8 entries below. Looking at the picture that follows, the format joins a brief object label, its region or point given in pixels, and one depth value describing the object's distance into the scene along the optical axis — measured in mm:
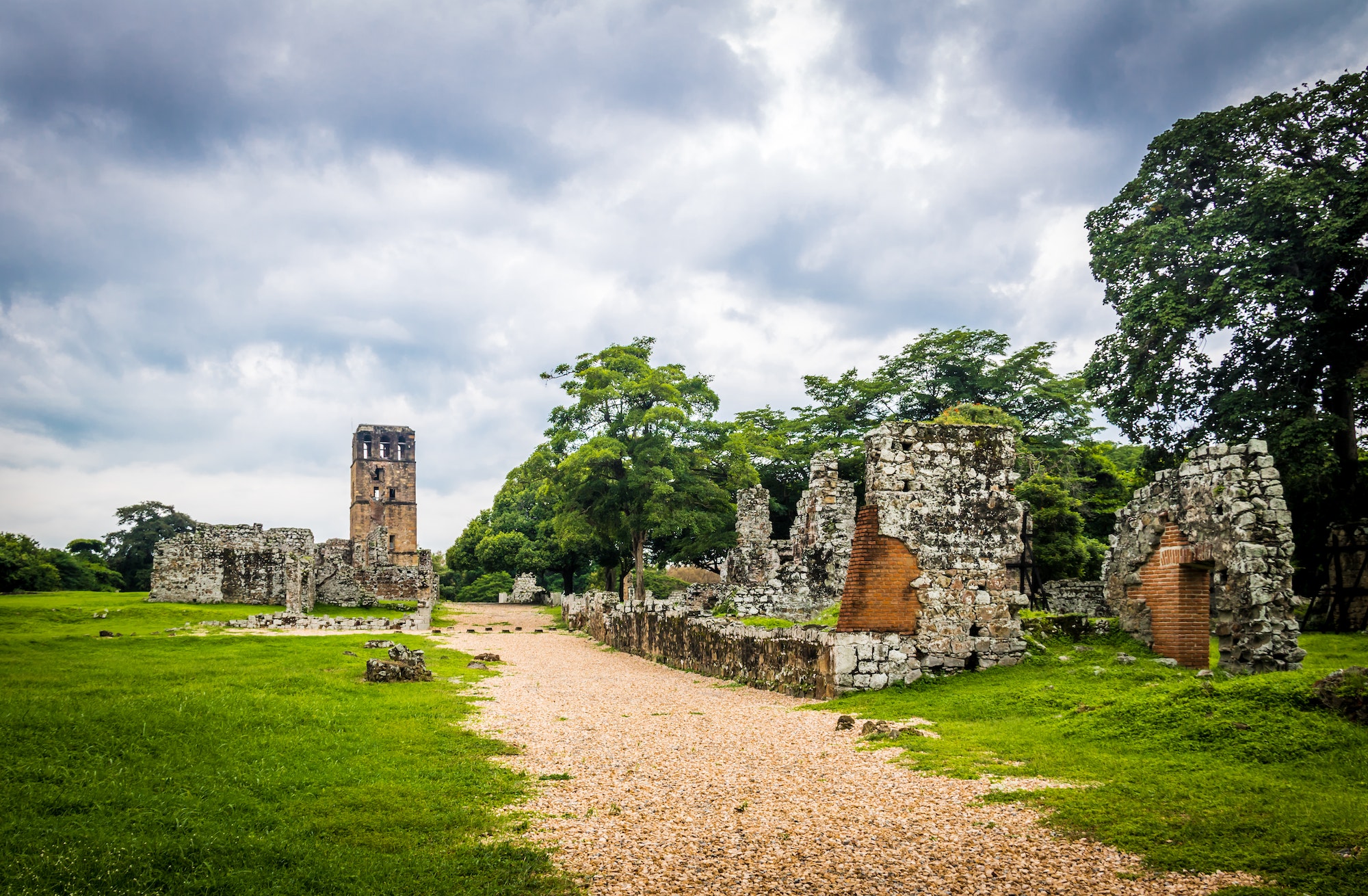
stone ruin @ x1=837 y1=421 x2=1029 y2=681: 12469
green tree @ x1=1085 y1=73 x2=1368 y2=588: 19578
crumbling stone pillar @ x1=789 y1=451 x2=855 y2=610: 21453
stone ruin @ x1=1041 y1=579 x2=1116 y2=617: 25797
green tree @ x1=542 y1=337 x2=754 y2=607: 29266
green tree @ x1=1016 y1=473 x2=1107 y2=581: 28953
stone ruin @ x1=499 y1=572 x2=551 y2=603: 57688
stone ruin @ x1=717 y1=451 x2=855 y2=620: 21453
